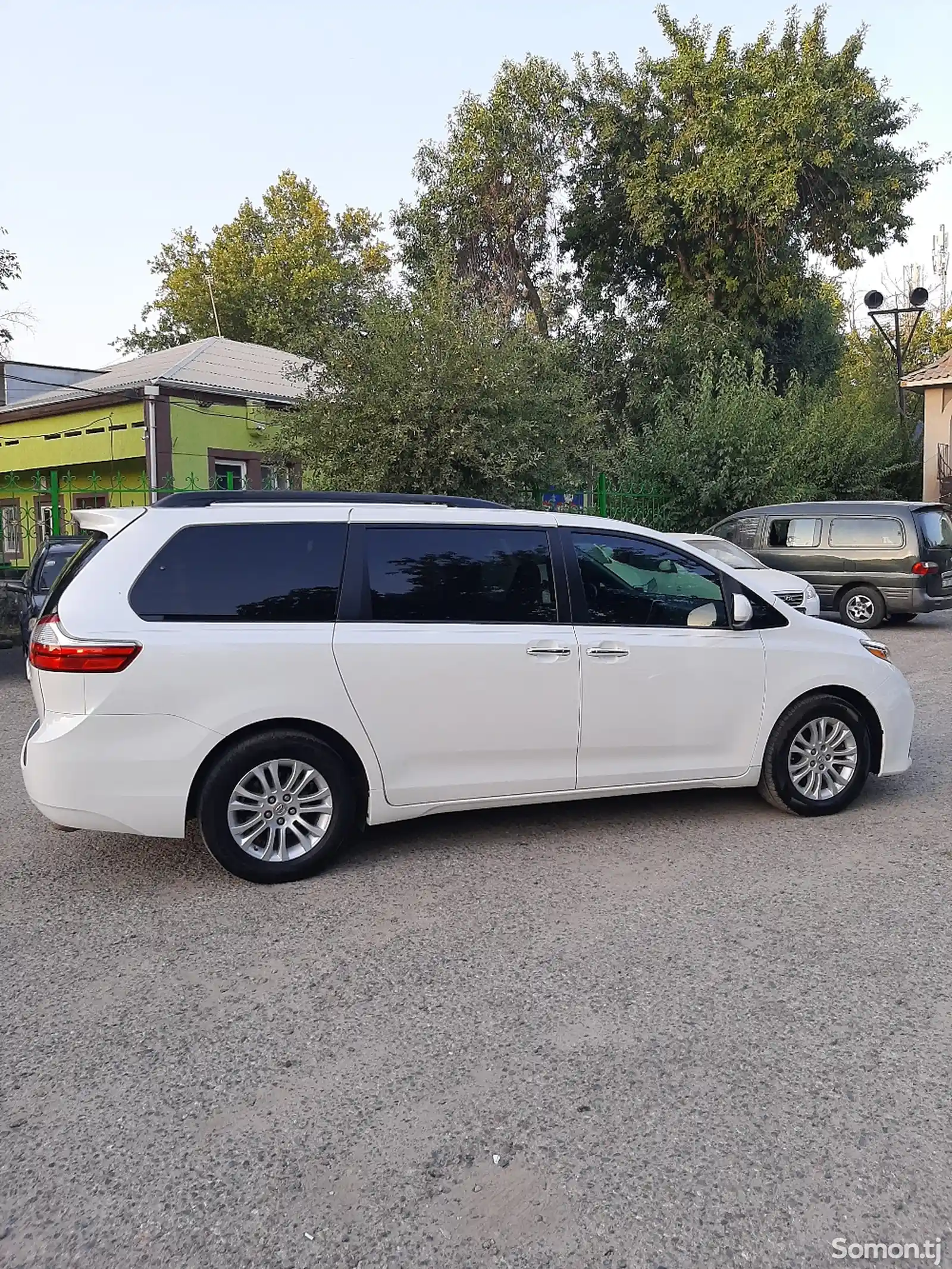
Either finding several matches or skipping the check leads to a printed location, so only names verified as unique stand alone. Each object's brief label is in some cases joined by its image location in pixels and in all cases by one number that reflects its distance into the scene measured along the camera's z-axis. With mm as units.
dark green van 14594
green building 22172
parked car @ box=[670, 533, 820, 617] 12727
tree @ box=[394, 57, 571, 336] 25375
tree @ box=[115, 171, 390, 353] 40094
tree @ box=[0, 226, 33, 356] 19656
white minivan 4426
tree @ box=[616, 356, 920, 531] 20547
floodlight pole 26891
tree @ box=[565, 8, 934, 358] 22531
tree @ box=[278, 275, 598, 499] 14836
